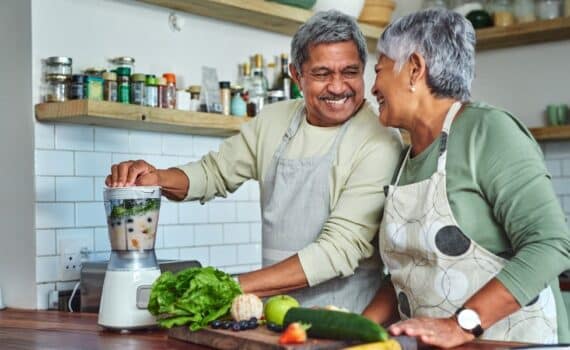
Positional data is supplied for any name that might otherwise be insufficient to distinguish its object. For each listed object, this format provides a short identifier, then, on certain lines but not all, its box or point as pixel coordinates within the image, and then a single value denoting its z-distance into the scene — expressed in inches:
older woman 79.8
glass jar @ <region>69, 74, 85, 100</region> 126.8
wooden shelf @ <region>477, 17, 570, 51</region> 170.9
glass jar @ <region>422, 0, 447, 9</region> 187.2
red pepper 70.1
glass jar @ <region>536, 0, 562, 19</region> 174.4
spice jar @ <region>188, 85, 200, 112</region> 145.8
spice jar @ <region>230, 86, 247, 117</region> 151.6
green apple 77.7
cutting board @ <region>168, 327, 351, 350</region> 70.2
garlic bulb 80.0
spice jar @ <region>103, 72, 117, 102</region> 130.1
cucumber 68.4
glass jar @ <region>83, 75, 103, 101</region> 128.0
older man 96.9
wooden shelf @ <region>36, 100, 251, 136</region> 122.6
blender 90.1
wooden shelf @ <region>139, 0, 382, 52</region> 144.9
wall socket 128.7
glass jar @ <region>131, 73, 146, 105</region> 132.5
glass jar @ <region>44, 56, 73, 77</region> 125.7
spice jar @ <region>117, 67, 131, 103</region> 131.0
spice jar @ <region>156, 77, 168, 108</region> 136.7
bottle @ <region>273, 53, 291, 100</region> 164.0
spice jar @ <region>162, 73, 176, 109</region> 138.5
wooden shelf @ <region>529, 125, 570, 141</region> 170.7
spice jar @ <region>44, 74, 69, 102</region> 125.9
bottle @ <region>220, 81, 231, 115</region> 149.9
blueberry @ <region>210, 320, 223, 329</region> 78.9
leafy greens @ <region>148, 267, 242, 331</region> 81.2
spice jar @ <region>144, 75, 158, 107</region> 134.8
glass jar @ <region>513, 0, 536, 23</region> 177.5
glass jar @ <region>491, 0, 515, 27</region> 179.6
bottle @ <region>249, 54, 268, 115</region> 157.2
